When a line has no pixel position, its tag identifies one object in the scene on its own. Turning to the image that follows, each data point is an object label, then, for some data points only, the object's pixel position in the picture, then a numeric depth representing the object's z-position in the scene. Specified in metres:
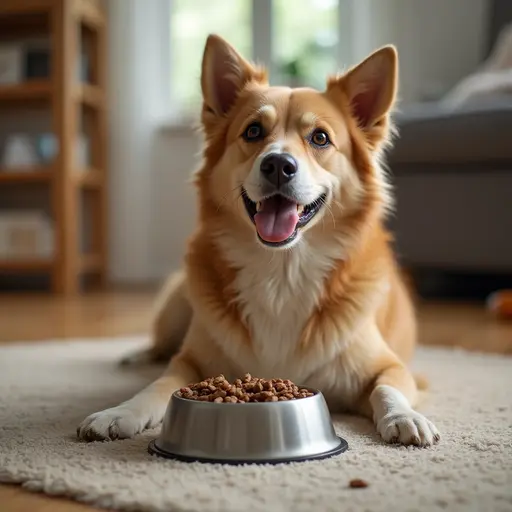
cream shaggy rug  1.03
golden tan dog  1.59
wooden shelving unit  4.58
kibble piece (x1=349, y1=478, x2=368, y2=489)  1.08
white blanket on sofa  3.72
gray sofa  3.49
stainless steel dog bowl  1.21
